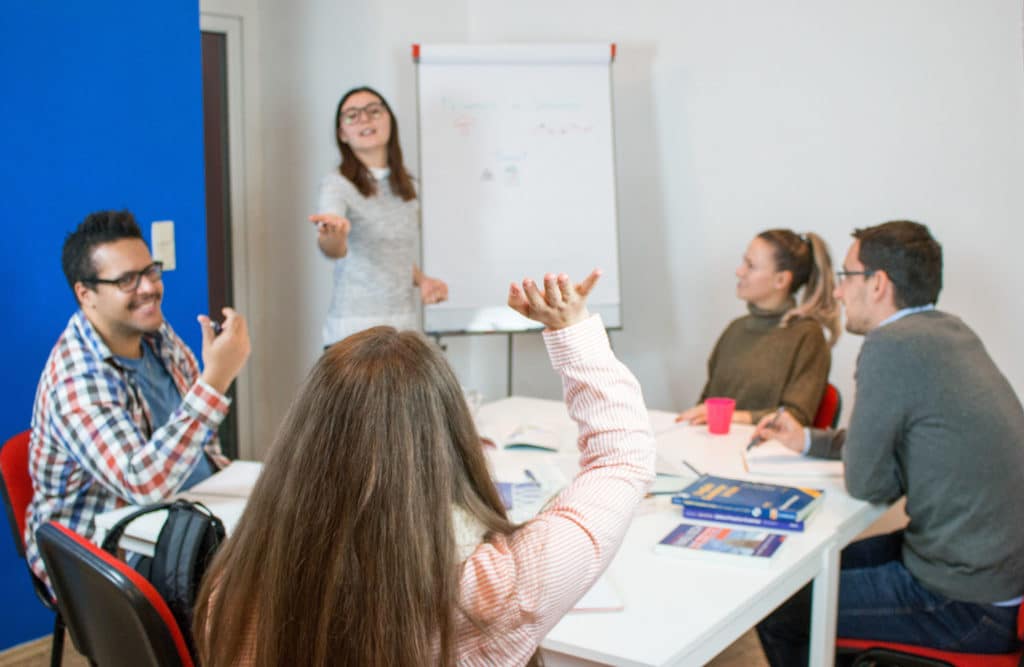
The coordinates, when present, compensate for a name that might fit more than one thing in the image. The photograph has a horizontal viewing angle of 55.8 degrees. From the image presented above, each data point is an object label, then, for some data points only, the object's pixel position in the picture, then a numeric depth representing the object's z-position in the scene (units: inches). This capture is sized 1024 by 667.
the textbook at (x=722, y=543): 70.6
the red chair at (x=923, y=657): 76.0
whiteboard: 160.1
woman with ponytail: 124.2
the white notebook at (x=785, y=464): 92.9
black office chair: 53.6
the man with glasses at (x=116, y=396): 82.5
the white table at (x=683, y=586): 58.7
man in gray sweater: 79.3
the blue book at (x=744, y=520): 76.6
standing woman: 141.1
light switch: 122.3
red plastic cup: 108.1
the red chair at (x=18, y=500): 87.3
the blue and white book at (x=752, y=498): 76.8
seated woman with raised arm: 40.8
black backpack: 60.3
